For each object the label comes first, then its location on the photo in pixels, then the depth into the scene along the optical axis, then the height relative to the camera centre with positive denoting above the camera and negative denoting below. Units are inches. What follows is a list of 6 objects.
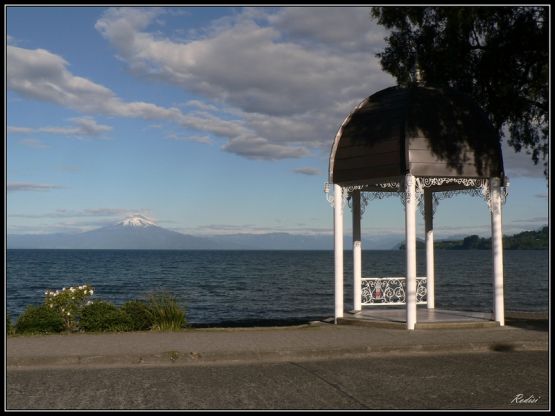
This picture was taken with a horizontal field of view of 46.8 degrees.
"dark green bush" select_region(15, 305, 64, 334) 604.1 -70.1
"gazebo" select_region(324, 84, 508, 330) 612.1 +91.8
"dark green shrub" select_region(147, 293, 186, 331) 632.4 -67.2
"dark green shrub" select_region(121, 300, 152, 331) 637.9 -67.4
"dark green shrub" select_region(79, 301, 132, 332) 613.3 -68.3
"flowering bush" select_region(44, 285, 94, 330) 621.0 -53.5
